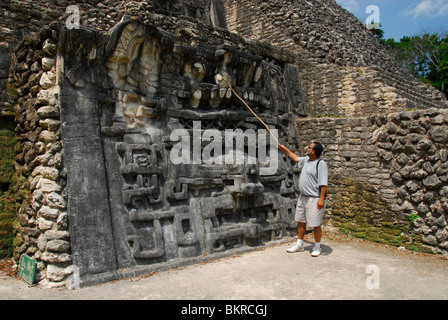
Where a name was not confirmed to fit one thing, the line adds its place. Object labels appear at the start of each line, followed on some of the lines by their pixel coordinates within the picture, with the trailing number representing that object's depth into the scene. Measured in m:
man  4.48
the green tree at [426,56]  18.81
